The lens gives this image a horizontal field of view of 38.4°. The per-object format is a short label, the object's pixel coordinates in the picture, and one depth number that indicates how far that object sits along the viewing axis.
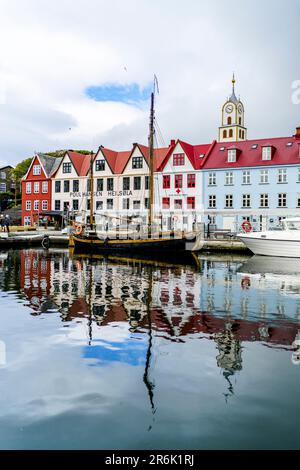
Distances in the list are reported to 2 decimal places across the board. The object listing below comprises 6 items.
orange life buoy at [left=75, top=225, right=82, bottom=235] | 47.89
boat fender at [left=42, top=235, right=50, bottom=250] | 50.25
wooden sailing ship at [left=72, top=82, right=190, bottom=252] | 38.28
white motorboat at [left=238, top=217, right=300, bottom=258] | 37.03
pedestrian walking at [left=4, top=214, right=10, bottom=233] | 52.01
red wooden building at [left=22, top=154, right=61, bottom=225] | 70.81
